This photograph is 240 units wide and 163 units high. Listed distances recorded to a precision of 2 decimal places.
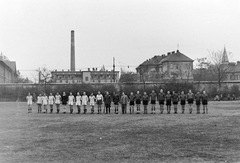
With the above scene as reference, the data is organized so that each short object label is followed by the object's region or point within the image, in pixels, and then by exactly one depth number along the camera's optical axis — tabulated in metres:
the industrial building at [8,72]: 80.67
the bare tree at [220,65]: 72.12
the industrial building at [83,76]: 110.56
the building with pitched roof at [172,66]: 92.54
